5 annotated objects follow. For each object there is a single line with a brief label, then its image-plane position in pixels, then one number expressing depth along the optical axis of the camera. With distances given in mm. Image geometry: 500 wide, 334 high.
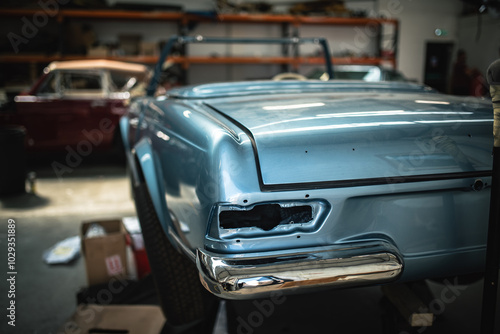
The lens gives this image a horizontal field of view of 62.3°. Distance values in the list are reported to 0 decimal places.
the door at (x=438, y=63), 11977
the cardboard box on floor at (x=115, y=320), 1912
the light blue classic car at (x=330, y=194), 1154
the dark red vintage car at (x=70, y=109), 5922
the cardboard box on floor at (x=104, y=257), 2482
